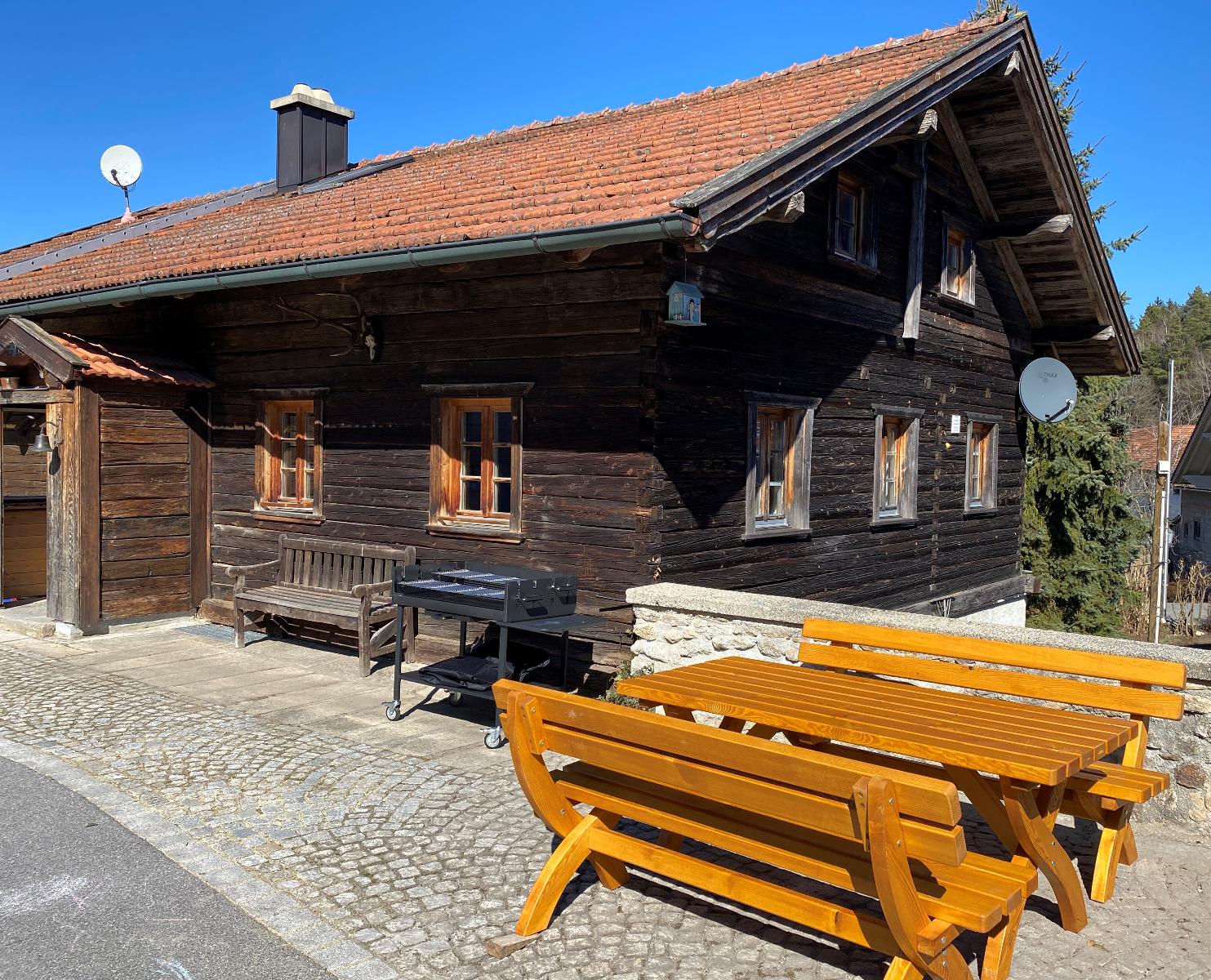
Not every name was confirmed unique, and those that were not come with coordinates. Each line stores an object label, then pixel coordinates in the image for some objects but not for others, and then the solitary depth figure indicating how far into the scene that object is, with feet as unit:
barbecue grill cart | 21.39
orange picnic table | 11.38
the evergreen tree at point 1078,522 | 55.01
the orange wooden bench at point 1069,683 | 13.20
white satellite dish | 46.70
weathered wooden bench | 27.35
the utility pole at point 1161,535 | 42.73
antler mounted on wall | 29.73
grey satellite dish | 41.11
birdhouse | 23.77
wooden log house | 24.97
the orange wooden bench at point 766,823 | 9.55
